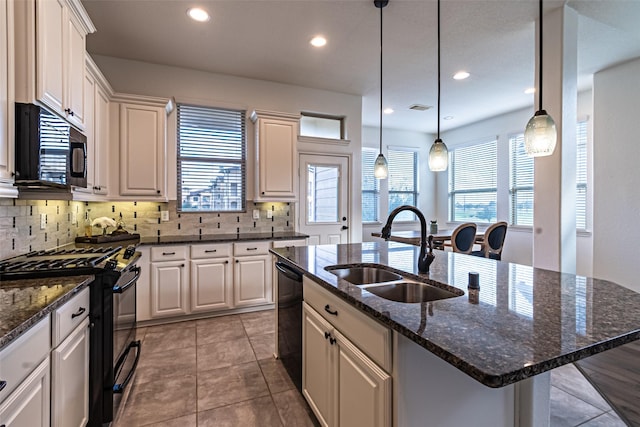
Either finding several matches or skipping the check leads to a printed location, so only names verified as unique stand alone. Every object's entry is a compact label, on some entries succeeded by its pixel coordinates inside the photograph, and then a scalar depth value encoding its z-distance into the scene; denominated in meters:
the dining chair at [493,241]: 4.39
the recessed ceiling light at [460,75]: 4.02
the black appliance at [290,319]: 2.04
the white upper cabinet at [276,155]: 3.93
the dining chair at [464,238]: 4.20
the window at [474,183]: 6.04
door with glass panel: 4.58
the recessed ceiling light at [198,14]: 2.70
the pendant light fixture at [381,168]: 3.33
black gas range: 1.67
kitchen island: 0.81
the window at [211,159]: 3.89
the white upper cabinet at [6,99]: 1.46
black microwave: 1.57
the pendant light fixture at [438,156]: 2.26
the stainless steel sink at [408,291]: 1.56
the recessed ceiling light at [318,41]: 3.16
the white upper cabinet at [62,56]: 1.68
